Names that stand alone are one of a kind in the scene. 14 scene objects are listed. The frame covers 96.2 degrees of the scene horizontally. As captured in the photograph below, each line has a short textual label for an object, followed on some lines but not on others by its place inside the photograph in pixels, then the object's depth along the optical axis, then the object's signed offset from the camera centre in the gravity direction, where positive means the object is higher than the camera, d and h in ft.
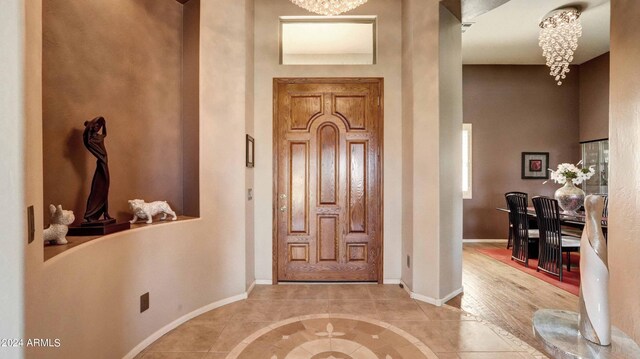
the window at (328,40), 11.71 +5.61
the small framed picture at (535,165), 19.08 +0.72
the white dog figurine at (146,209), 7.36 -0.83
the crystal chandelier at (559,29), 13.46 +7.21
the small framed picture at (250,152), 10.27 +0.93
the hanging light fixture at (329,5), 7.59 +4.60
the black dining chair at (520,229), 13.76 -2.62
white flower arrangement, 12.76 +0.08
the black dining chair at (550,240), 11.75 -2.78
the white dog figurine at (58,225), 5.18 -0.87
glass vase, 12.49 -0.98
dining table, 10.99 -1.74
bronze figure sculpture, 5.97 +0.04
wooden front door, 11.44 -0.20
